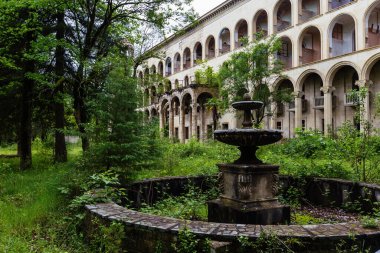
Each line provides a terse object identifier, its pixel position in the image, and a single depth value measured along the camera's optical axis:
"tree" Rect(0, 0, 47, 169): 14.42
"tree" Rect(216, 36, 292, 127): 21.62
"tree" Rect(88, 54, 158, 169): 8.43
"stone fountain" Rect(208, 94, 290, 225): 6.32
